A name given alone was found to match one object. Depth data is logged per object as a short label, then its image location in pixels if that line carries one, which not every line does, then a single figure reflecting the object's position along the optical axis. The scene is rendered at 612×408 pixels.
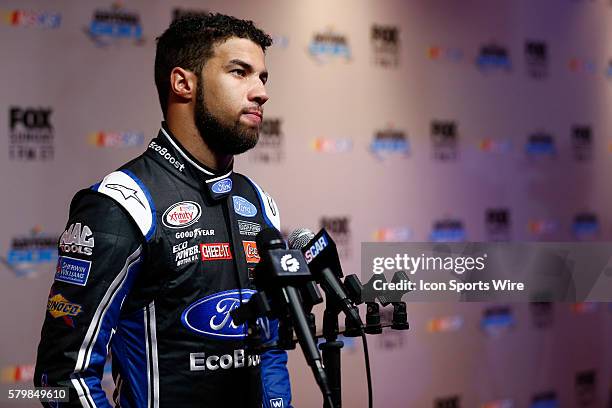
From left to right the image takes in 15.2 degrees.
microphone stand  3.66
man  3.77
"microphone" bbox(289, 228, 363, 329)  3.64
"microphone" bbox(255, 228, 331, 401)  3.52
